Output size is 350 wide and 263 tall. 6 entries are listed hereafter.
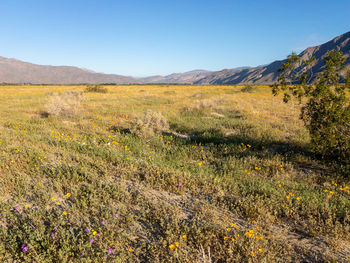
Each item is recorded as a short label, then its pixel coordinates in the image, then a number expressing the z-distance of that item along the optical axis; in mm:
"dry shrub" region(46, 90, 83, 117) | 11867
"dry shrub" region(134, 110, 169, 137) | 8000
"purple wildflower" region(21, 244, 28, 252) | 2352
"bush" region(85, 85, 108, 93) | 35250
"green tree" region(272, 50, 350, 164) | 4637
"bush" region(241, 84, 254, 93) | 38062
